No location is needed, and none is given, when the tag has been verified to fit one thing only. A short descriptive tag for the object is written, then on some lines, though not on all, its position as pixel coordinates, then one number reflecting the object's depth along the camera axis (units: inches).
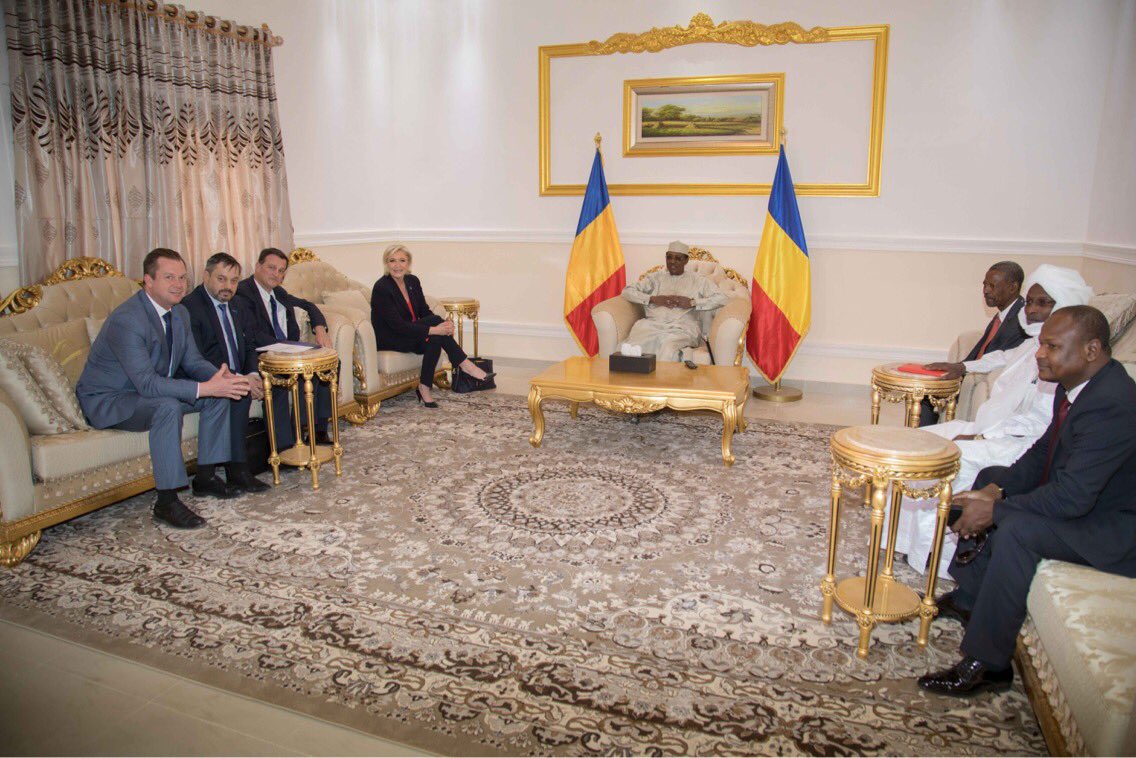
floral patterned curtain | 167.8
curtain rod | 187.3
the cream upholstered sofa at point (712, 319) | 209.3
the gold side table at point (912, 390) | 148.3
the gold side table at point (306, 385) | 158.2
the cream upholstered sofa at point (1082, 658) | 67.4
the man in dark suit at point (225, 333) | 158.1
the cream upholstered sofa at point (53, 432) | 122.6
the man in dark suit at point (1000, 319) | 150.3
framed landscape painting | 242.7
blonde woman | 222.8
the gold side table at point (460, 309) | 257.9
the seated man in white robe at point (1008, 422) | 119.3
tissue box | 185.5
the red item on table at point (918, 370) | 149.6
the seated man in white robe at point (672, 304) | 219.8
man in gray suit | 138.8
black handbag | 241.1
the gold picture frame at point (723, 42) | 229.8
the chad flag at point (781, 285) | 234.2
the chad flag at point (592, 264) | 257.0
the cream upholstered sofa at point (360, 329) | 207.2
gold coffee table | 171.2
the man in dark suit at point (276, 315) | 174.7
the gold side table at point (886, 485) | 93.4
